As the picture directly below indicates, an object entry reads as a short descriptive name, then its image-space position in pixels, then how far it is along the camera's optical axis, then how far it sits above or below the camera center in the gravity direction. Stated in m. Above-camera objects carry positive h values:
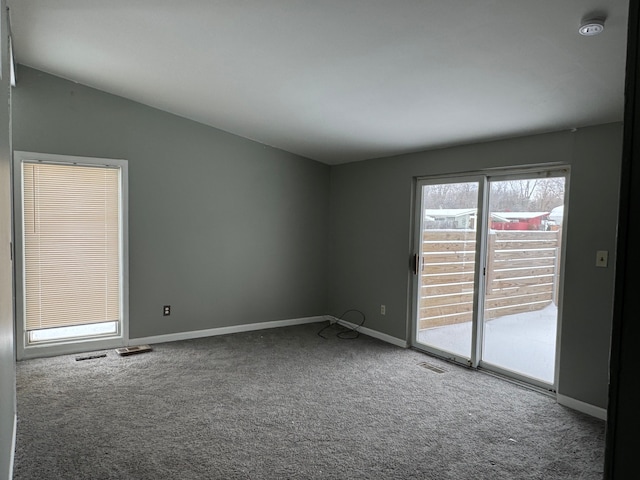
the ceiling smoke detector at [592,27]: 1.98 +0.97
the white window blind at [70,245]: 4.07 -0.26
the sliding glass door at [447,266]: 4.16 -0.40
